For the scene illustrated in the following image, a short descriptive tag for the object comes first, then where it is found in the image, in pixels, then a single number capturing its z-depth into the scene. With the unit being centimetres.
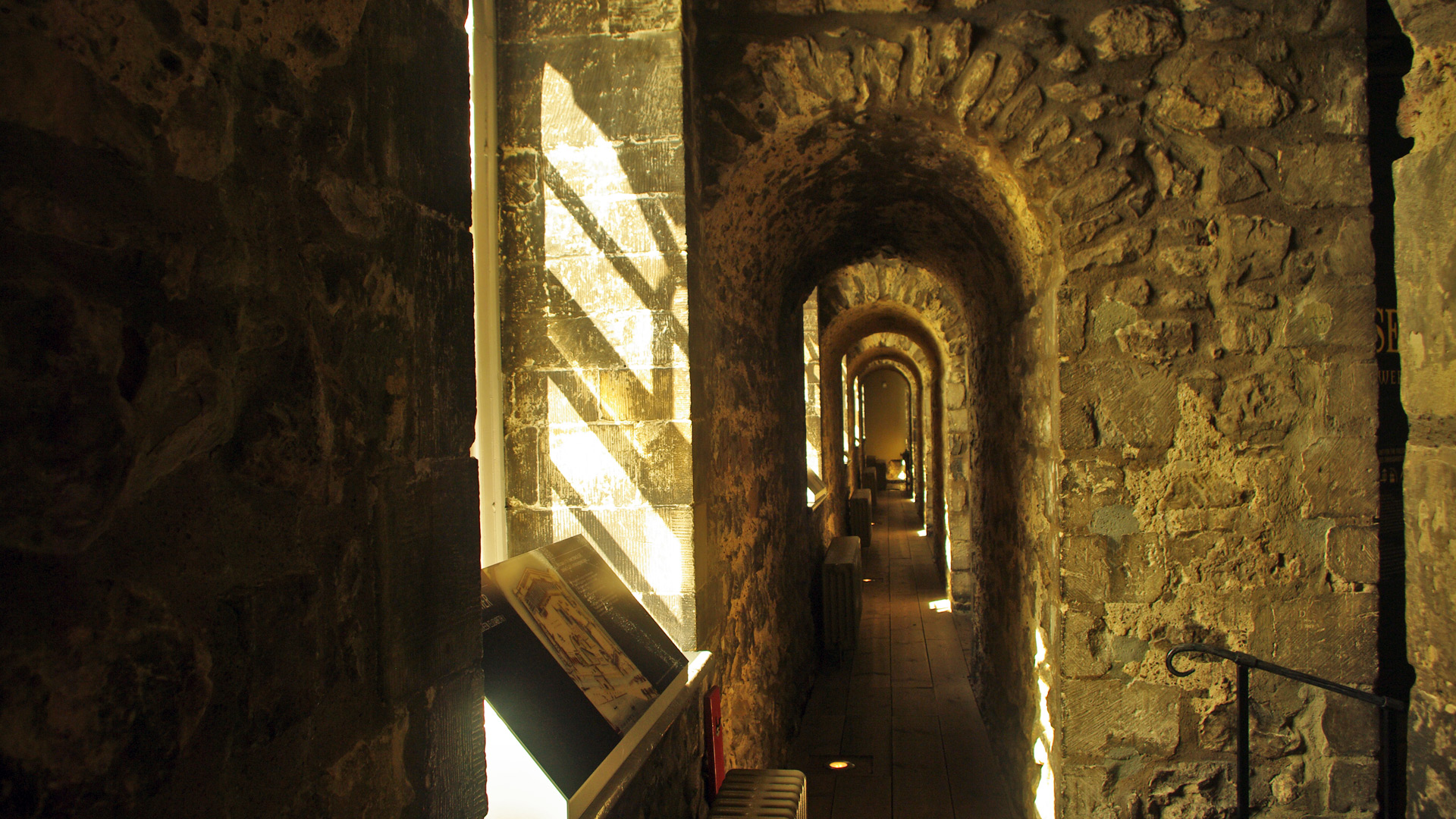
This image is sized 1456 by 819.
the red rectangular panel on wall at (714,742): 255
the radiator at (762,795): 233
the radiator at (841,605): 567
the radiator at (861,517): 1036
